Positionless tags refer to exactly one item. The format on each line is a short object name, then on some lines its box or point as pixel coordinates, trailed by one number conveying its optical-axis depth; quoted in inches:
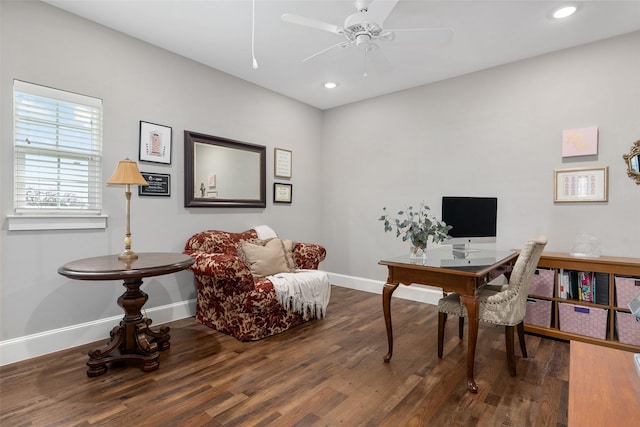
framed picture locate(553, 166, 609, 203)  116.7
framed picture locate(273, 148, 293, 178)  173.5
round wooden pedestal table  84.6
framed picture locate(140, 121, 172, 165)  121.2
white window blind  95.7
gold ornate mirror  110.0
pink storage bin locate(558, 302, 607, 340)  105.9
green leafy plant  97.7
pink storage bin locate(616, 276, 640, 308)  100.5
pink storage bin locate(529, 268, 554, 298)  115.3
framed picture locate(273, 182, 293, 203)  173.6
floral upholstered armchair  108.6
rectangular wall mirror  135.6
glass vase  95.1
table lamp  96.0
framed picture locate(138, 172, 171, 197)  122.4
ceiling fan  83.5
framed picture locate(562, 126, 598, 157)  118.0
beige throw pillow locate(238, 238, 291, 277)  124.2
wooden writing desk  82.2
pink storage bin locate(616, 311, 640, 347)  100.3
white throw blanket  117.3
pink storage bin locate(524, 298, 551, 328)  115.7
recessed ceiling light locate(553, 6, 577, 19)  98.1
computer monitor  122.0
